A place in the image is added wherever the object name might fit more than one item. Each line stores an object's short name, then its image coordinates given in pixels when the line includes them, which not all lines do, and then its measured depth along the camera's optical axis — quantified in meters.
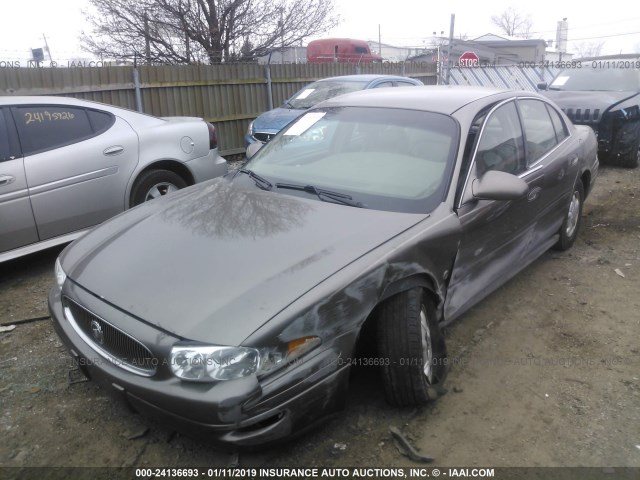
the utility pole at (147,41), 14.73
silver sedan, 4.33
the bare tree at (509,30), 68.38
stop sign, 18.59
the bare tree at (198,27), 14.86
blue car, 8.57
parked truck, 23.25
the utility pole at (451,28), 11.24
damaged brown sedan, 2.16
